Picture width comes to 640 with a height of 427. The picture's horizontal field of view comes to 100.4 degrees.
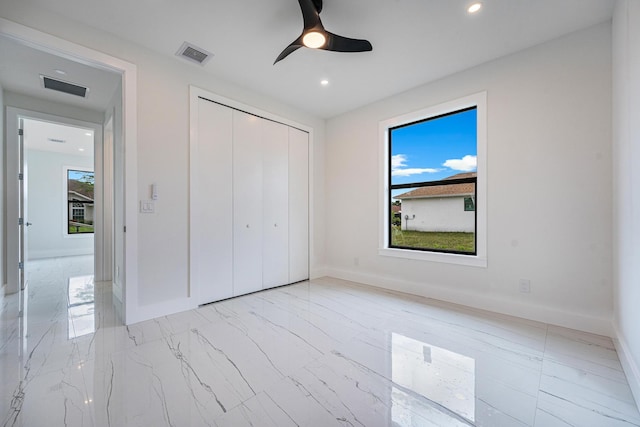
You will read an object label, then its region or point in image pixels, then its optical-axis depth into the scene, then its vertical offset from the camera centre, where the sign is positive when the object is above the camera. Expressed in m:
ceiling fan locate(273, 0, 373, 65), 1.89 +1.37
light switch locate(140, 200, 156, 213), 2.54 +0.06
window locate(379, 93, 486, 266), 2.94 +0.37
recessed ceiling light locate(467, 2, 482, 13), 2.03 +1.59
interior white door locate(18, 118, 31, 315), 3.58 +0.09
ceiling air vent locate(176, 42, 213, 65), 2.57 +1.59
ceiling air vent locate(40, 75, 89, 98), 3.07 +1.51
